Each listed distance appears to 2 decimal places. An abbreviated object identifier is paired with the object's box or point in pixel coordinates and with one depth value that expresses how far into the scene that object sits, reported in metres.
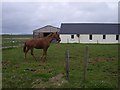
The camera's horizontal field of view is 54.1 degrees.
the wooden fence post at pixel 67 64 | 4.92
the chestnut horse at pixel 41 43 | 8.97
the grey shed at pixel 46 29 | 34.14
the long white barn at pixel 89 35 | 29.48
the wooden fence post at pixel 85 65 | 4.92
